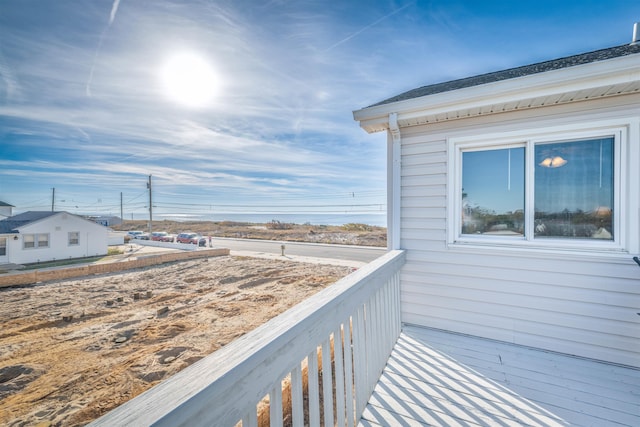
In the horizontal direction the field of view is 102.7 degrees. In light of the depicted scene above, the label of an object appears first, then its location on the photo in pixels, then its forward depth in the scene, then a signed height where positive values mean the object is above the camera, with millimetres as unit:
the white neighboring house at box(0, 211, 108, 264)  12453 -1468
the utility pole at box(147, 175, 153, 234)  22041 +264
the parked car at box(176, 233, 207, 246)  19328 -2177
